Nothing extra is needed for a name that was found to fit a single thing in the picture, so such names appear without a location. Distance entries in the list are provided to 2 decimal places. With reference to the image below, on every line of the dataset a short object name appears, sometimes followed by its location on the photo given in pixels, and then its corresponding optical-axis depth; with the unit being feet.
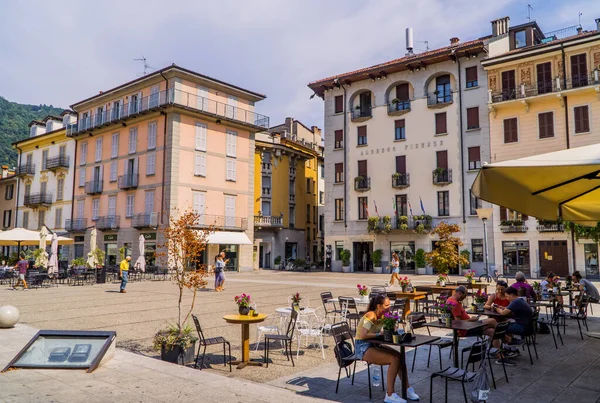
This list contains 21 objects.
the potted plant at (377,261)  123.95
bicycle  83.89
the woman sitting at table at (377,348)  19.04
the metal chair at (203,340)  24.95
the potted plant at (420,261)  115.82
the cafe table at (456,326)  22.22
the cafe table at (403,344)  19.23
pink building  113.09
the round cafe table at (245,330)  24.66
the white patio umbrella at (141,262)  86.12
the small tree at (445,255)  59.47
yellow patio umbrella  16.47
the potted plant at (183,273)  25.55
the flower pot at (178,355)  25.36
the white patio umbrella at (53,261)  75.92
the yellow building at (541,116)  98.73
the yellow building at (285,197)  146.00
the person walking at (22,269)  69.05
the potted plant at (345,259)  129.59
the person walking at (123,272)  64.90
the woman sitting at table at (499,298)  28.58
